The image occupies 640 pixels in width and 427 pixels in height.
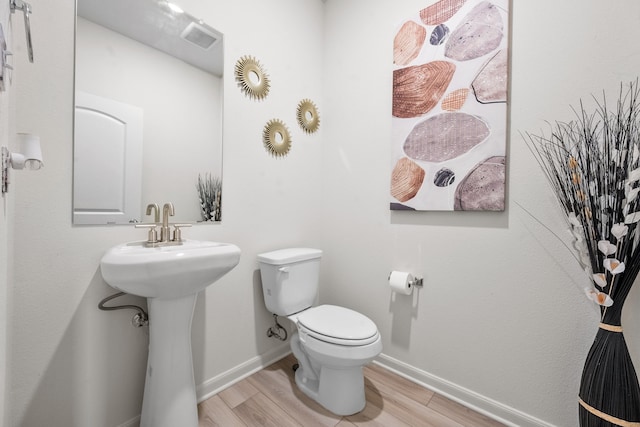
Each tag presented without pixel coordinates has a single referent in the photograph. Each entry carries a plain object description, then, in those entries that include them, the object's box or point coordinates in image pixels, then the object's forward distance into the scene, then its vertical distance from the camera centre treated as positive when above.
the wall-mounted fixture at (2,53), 0.49 +0.29
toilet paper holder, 1.56 -0.39
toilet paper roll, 1.53 -0.39
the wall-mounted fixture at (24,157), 0.68 +0.13
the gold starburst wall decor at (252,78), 1.54 +0.78
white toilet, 1.26 -0.58
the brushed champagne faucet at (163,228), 1.16 -0.08
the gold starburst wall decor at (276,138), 1.69 +0.47
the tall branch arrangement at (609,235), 0.92 -0.06
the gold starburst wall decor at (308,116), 1.88 +0.69
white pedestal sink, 0.94 -0.43
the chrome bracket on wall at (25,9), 0.71 +0.53
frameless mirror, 1.08 +0.45
